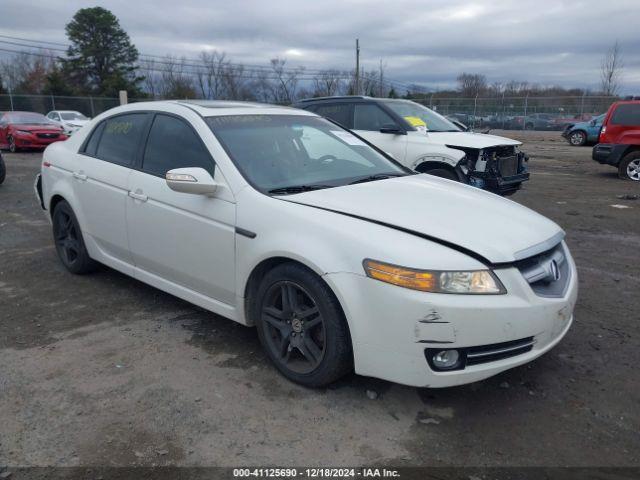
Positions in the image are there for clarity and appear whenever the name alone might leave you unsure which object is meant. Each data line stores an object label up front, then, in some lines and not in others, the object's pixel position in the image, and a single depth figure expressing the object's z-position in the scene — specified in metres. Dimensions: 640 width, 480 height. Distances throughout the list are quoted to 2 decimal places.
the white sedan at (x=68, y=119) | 21.67
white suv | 7.78
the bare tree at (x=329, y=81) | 58.53
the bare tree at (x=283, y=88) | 56.59
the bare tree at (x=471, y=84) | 53.22
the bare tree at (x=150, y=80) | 54.32
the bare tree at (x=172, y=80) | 56.00
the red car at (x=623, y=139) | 12.38
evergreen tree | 50.84
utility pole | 46.28
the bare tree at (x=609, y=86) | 43.22
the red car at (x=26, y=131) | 17.86
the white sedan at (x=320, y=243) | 2.77
